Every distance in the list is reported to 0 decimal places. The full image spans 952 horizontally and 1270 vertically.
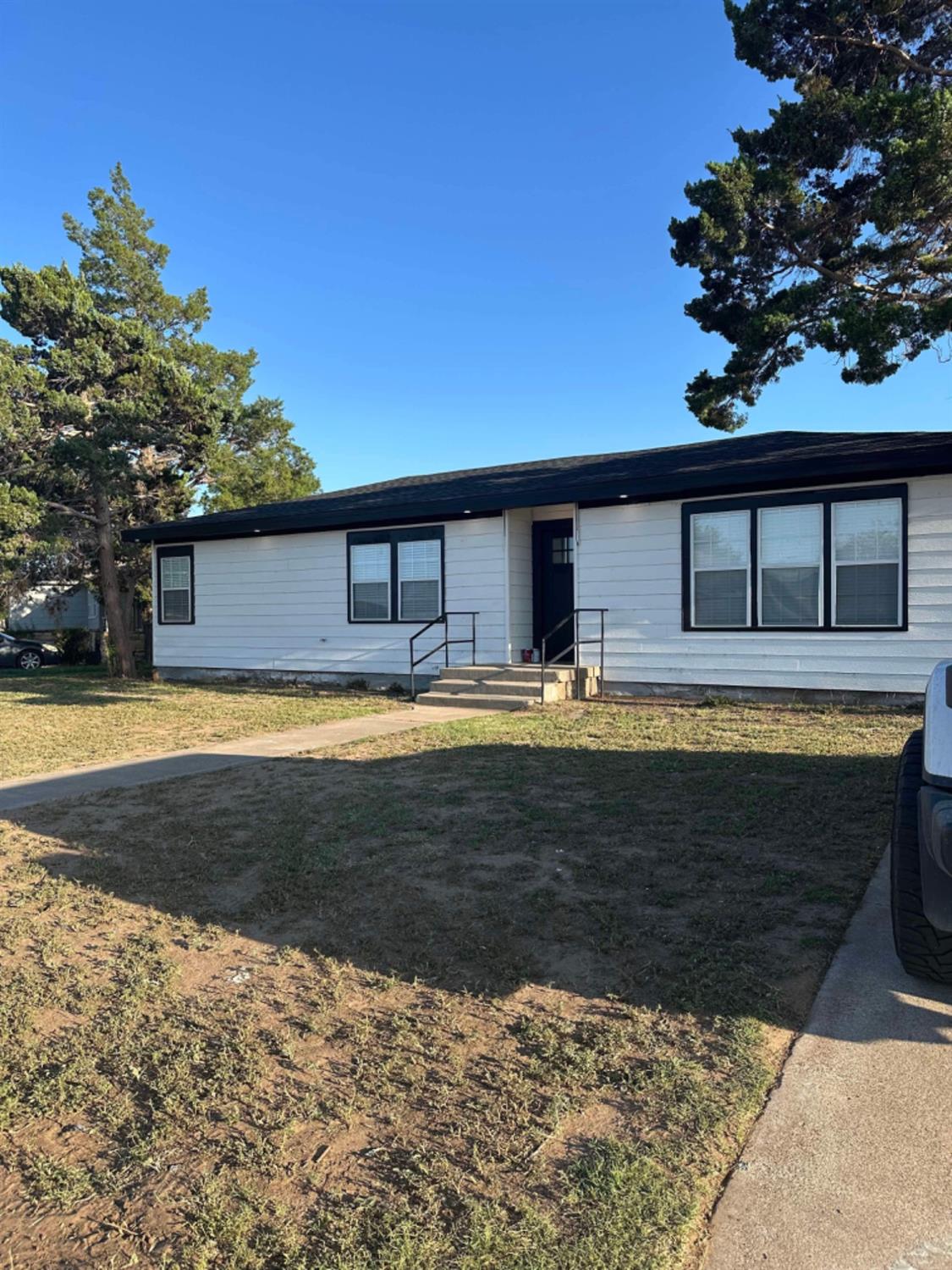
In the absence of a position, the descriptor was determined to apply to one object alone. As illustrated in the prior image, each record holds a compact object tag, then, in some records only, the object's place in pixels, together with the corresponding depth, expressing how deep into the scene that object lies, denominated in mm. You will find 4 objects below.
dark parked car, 21216
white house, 10086
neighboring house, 26453
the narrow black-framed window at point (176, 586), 16484
